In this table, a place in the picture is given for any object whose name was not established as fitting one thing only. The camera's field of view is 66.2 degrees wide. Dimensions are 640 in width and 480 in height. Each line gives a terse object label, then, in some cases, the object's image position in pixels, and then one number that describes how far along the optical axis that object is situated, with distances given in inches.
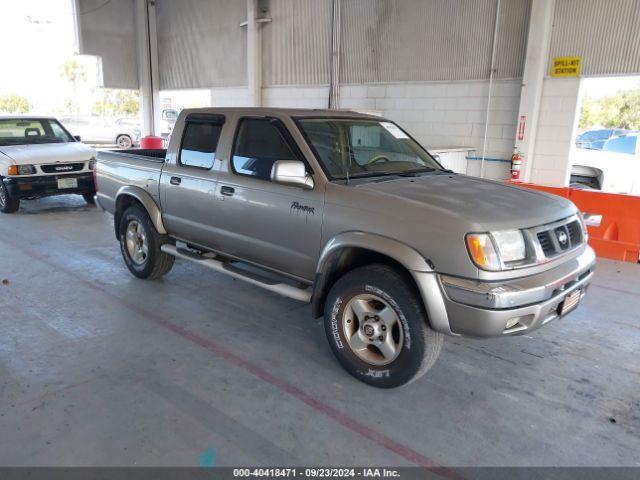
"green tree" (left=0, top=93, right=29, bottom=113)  1929.1
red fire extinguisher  361.1
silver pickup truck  114.0
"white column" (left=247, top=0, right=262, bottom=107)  548.4
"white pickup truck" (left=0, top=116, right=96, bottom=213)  336.5
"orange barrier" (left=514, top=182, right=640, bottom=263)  262.5
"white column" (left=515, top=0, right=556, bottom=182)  341.1
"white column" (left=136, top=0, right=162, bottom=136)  712.4
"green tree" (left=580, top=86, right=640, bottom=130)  933.2
